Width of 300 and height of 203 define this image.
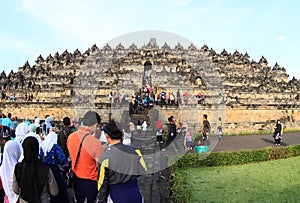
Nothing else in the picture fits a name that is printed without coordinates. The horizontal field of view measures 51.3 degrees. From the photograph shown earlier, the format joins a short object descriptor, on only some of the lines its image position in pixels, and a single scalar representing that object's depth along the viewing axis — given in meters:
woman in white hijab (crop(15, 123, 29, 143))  5.74
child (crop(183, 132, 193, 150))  8.40
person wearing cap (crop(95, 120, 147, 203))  3.39
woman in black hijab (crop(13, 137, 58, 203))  3.65
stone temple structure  21.31
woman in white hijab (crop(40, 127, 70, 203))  5.11
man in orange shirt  4.46
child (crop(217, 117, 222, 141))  15.71
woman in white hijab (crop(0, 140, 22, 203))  4.18
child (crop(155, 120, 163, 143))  11.46
